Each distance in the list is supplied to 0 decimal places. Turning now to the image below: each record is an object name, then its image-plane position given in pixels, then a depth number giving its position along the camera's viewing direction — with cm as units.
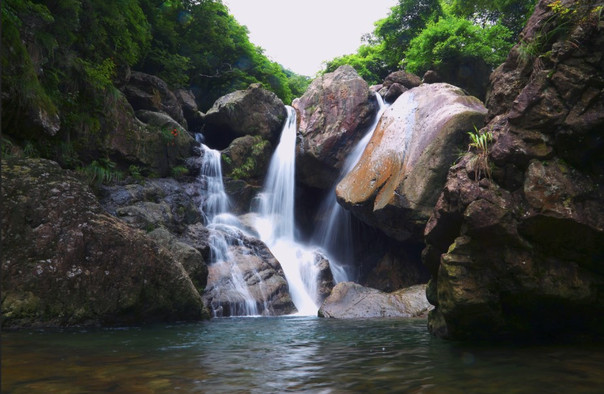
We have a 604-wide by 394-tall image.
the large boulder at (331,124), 1667
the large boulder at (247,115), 1892
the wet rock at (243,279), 1109
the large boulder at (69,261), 681
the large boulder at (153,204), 1123
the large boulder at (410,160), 1162
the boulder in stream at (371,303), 1036
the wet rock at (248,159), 1773
